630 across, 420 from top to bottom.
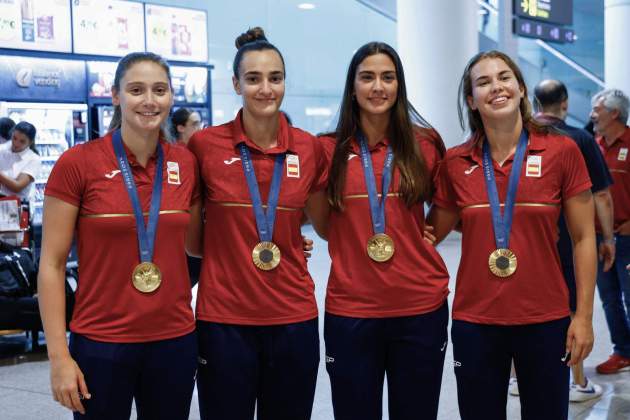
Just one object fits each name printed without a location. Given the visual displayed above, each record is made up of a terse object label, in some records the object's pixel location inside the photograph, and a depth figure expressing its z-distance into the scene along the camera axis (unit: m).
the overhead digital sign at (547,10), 11.80
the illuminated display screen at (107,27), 9.80
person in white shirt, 7.69
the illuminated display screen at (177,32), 10.56
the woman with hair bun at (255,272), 2.82
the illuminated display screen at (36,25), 9.04
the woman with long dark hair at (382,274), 2.98
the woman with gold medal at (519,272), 2.91
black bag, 6.14
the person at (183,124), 6.19
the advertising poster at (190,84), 11.02
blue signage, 9.29
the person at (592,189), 4.43
